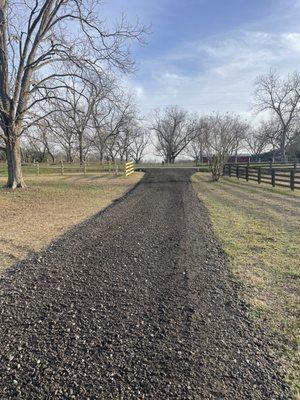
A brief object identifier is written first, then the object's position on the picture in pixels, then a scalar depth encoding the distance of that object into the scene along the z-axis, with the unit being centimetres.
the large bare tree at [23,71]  1463
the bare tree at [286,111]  6644
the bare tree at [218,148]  2486
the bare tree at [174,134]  8075
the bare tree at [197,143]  7271
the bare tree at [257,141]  8130
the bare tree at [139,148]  8771
